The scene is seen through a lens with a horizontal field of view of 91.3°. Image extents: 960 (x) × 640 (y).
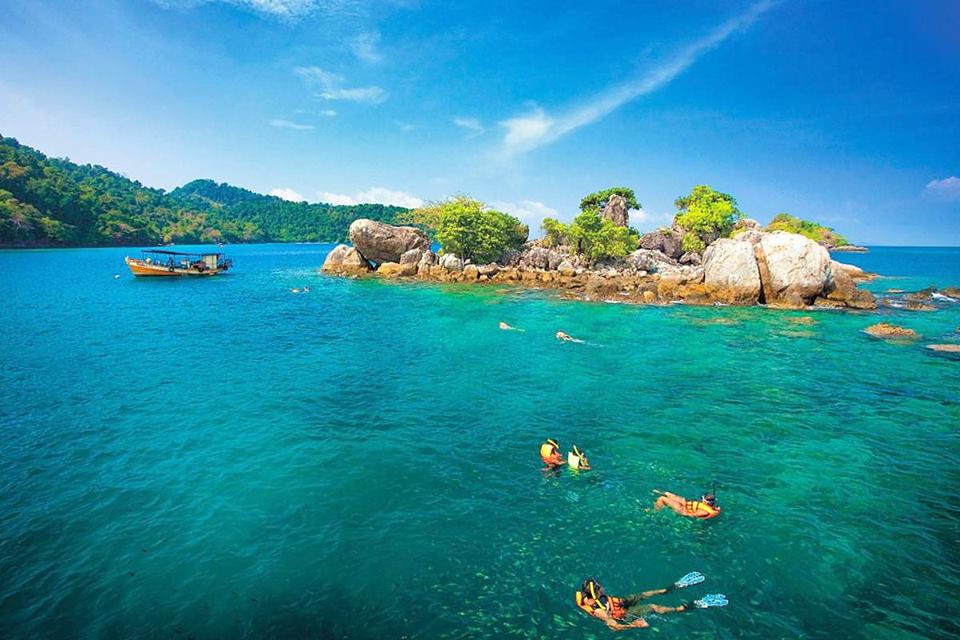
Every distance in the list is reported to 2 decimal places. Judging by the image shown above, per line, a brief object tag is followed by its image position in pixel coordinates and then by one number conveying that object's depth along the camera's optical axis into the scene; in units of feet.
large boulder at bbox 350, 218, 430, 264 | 238.48
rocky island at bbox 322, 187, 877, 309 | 147.54
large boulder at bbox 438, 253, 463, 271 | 225.78
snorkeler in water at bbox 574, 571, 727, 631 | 31.40
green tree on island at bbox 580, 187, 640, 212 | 280.72
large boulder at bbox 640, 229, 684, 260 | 260.42
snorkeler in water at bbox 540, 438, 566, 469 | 51.57
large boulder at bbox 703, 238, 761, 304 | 150.30
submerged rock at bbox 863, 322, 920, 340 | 109.91
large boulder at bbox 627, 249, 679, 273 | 229.45
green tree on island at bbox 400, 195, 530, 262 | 221.66
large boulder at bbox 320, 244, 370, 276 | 250.57
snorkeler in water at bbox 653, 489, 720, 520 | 42.80
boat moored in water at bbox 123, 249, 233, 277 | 219.00
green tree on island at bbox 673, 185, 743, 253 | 221.46
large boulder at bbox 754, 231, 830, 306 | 144.66
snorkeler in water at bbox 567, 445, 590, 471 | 50.72
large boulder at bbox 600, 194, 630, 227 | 271.39
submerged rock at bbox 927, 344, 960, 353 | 97.04
